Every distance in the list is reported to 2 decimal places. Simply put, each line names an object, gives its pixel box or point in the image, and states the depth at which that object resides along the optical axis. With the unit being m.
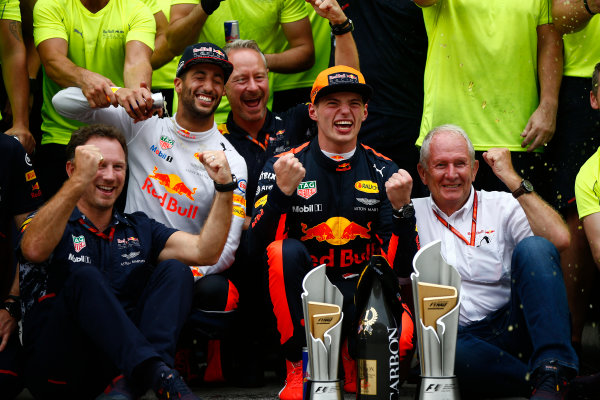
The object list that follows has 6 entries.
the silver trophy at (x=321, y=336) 6.70
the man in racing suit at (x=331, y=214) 8.54
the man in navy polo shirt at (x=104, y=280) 7.53
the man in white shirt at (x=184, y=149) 9.80
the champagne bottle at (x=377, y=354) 6.88
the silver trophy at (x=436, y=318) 6.62
